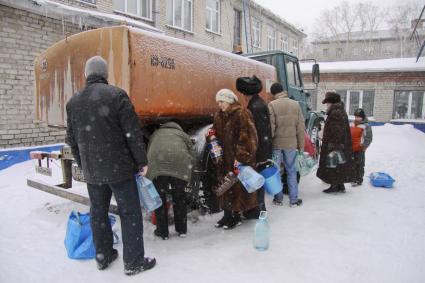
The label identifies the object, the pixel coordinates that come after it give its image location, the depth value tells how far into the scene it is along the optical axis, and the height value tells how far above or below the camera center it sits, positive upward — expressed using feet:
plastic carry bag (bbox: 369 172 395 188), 19.49 -4.23
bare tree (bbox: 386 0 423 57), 148.66 +37.20
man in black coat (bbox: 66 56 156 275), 9.20 -1.41
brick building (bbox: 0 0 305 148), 22.90 +4.45
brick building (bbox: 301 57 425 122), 59.57 +3.39
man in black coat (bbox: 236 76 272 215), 13.87 -0.36
